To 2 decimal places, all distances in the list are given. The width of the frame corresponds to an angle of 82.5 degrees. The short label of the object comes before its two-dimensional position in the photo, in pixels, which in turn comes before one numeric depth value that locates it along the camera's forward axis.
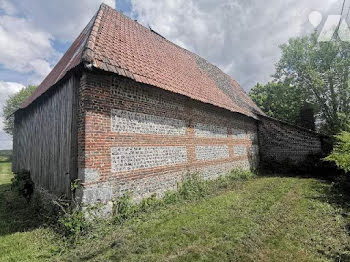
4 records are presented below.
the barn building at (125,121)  5.10
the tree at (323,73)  14.86
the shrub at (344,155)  5.87
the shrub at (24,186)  7.63
